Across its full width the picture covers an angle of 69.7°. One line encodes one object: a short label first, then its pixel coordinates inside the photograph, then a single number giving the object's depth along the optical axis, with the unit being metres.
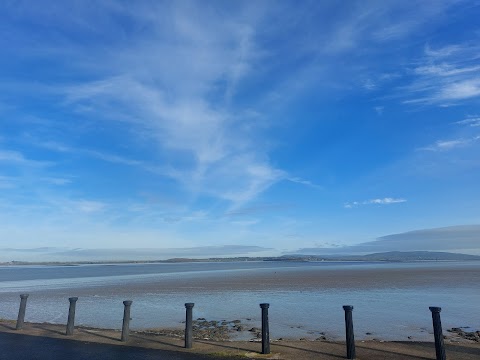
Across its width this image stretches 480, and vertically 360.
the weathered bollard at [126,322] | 10.06
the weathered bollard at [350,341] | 8.20
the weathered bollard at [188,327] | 9.25
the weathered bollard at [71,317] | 10.88
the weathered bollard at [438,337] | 7.83
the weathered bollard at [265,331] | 8.66
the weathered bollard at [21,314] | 11.82
